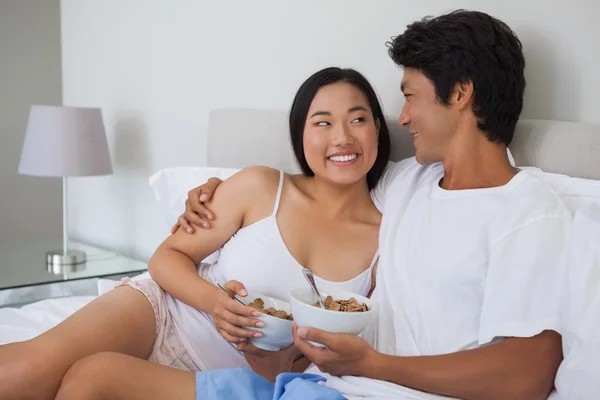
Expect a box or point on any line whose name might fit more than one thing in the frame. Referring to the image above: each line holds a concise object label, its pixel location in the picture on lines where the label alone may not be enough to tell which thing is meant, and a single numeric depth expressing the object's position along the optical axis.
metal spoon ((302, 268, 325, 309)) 1.35
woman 1.48
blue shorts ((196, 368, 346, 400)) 1.14
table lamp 2.86
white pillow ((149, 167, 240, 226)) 2.10
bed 1.44
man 1.23
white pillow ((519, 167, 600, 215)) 1.32
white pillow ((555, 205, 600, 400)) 1.17
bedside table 2.64
